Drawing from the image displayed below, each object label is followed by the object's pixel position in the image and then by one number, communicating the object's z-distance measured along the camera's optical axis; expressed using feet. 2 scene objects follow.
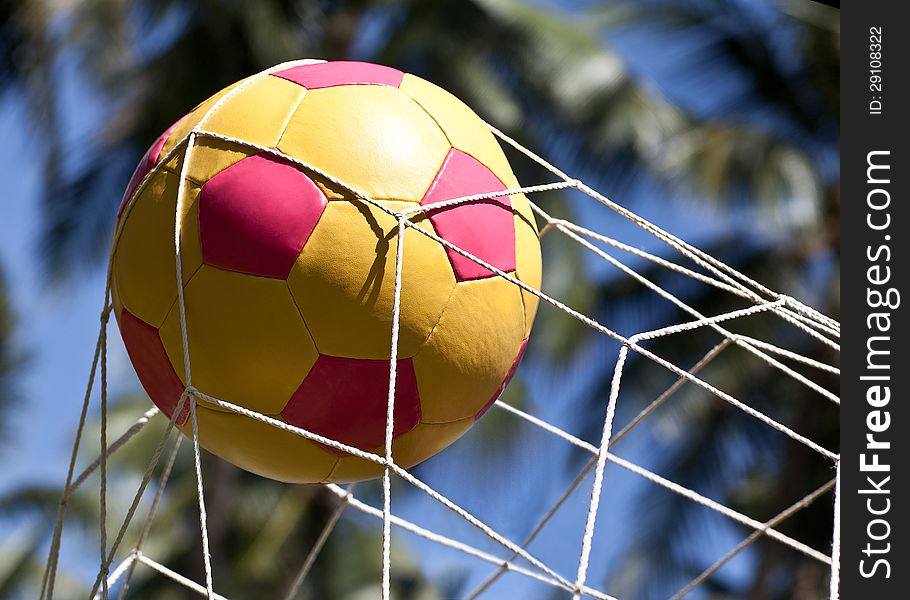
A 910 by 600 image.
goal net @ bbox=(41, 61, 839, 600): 9.88
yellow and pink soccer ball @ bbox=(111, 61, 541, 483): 10.10
